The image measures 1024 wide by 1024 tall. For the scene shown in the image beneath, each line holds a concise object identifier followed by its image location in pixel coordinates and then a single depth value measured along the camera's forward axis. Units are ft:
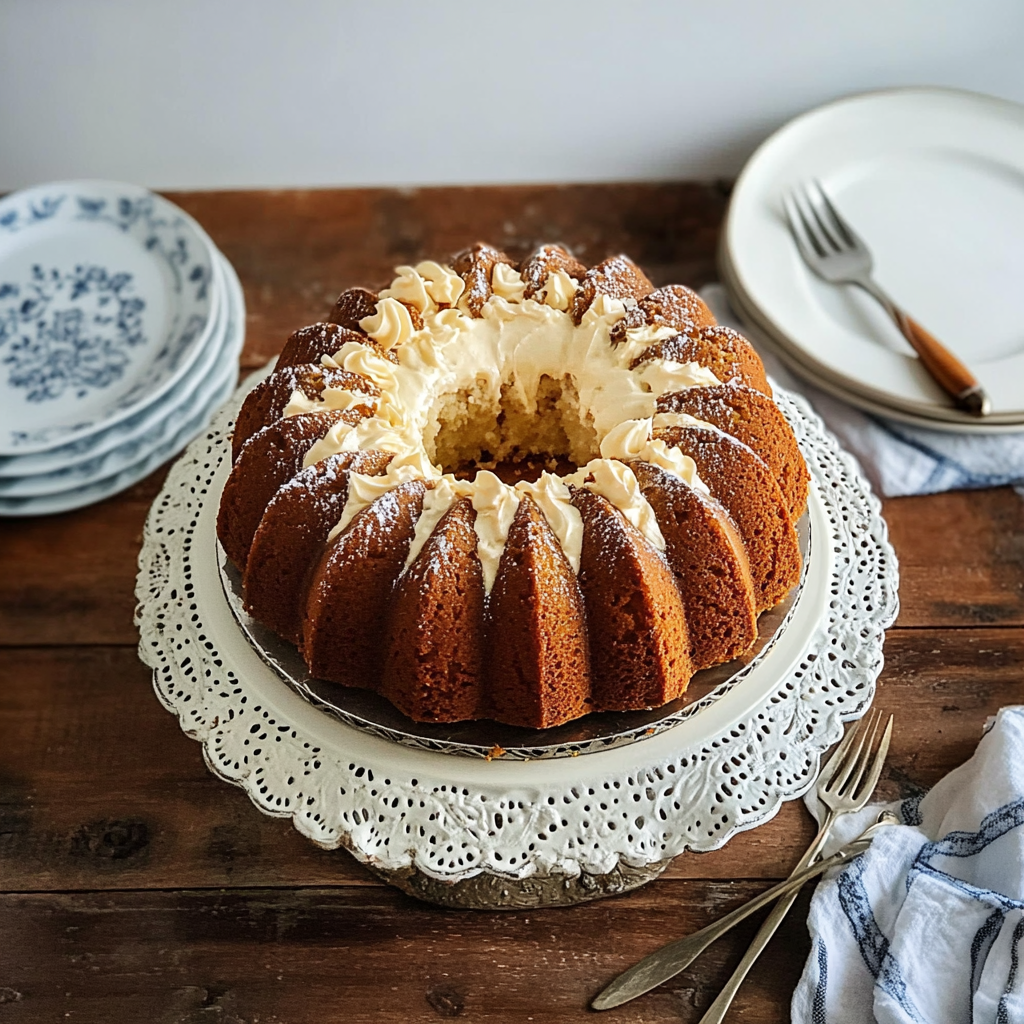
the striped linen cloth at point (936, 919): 4.45
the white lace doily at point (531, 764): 4.54
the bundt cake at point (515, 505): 4.52
